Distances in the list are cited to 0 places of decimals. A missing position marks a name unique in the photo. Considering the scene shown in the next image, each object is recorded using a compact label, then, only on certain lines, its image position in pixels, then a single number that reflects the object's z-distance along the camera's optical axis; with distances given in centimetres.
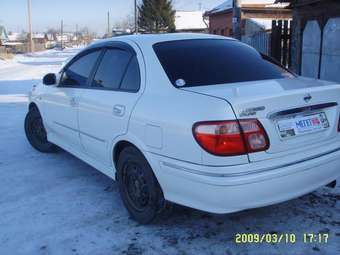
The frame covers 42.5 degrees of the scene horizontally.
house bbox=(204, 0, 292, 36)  2075
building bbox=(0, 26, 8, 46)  6524
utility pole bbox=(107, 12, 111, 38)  8020
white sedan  300
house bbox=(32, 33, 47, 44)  10832
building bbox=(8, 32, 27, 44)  11841
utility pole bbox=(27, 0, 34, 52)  5909
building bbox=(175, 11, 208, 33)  4693
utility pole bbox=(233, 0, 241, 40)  1116
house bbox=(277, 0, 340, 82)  1020
